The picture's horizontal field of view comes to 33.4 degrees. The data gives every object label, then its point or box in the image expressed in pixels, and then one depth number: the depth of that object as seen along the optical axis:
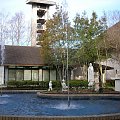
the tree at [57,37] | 22.26
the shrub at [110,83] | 24.09
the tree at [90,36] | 23.29
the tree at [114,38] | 22.28
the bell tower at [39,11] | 46.71
